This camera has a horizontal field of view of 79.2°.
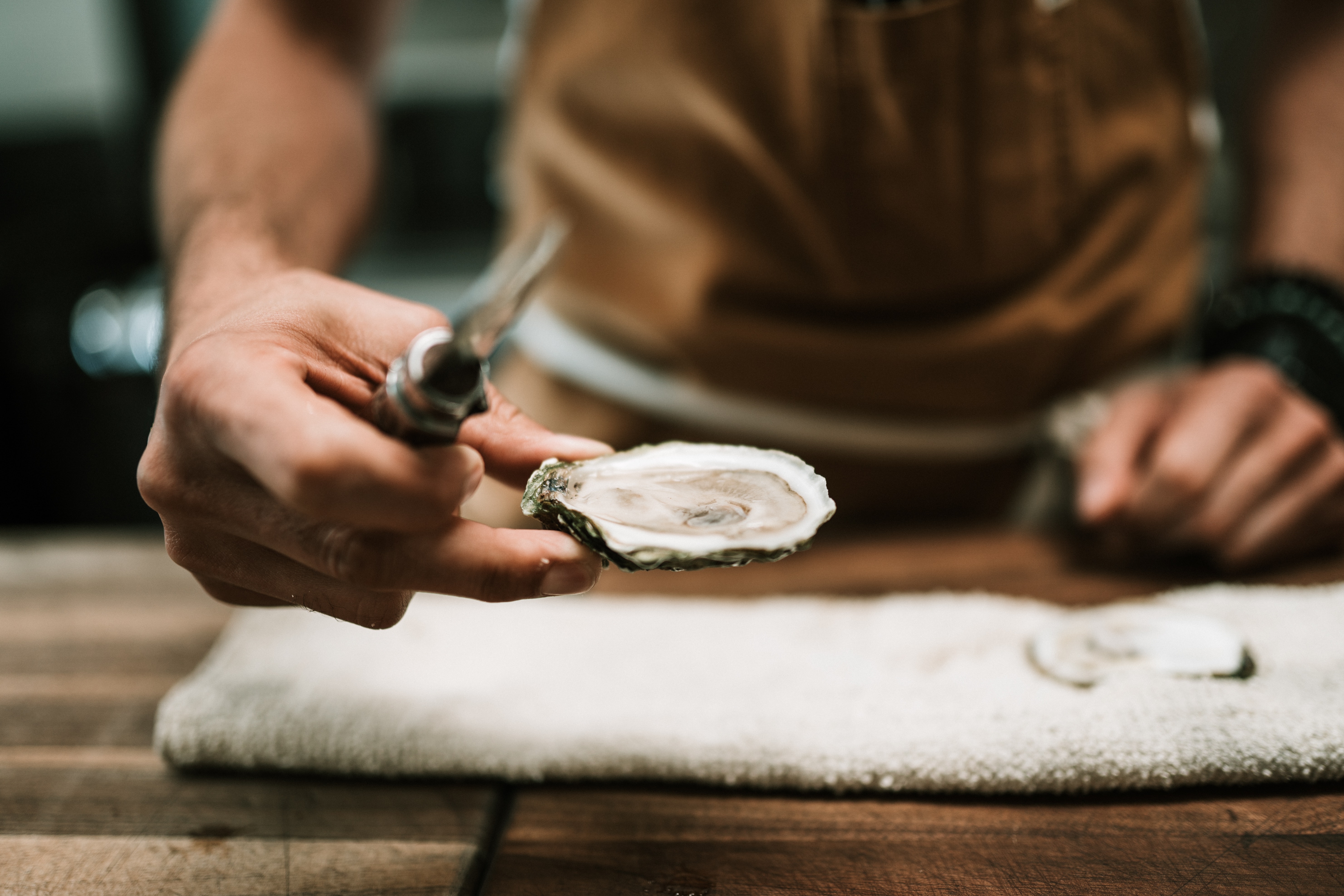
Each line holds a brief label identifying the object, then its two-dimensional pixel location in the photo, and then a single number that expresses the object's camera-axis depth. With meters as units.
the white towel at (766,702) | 0.50
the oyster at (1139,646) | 0.57
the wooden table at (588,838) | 0.44
